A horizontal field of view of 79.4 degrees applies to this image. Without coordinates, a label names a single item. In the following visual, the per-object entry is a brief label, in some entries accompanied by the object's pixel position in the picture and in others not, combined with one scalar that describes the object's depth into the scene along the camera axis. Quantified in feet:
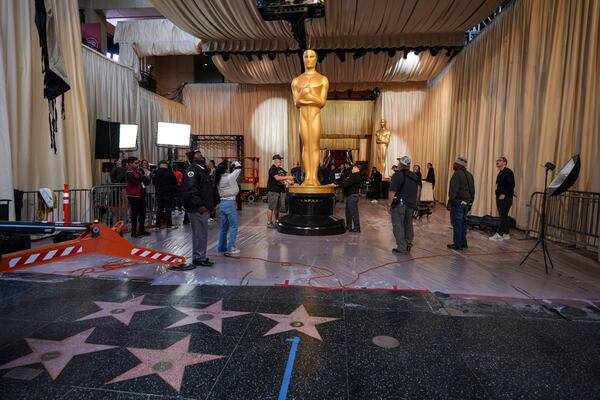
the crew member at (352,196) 24.99
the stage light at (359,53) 42.55
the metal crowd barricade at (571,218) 19.12
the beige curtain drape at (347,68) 45.96
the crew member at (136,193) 22.45
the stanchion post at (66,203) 17.48
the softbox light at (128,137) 37.63
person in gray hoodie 18.52
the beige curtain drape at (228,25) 33.24
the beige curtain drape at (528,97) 20.93
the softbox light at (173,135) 45.19
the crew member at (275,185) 26.02
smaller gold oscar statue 55.52
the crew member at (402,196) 19.39
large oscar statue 25.62
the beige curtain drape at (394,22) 32.32
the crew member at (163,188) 25.77
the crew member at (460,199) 20.68
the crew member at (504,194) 23.90
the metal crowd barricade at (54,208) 21.33
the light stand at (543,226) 16.17
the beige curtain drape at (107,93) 34.86
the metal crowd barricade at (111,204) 24.58
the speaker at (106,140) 32.32
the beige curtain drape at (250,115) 59.52
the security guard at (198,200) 15.98
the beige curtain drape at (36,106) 21.03
